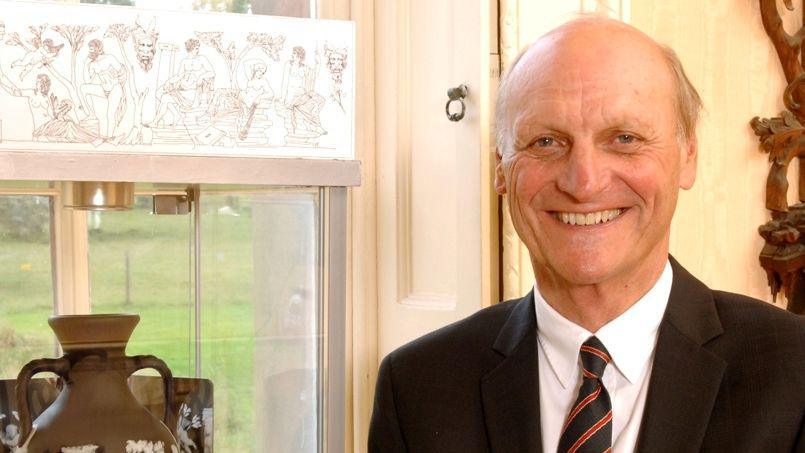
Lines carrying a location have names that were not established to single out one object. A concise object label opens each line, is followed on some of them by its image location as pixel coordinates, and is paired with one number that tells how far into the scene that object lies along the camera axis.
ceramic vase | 1.50
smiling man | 1.49
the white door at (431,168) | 1.93
